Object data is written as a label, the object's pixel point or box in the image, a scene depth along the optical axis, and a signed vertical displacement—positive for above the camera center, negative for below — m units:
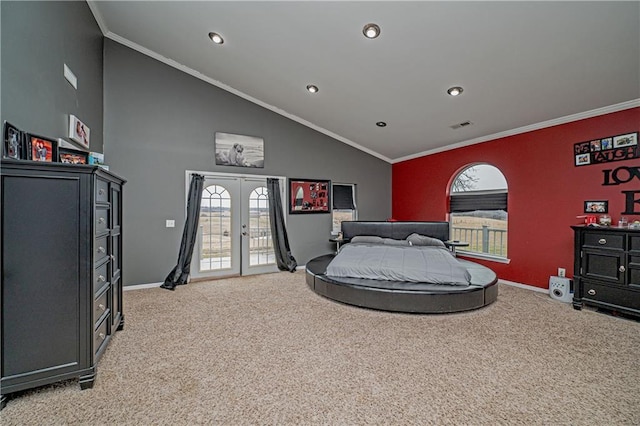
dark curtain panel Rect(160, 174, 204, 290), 4.72 -0.36
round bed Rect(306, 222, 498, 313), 3.31 -1.00
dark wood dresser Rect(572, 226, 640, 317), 3.13 -0.65
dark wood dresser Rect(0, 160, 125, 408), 1.69 -0.40
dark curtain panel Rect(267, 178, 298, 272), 5.59 -0.35
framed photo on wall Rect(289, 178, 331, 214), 5.90 +0.38
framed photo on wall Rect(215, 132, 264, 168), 5.21 +1.21
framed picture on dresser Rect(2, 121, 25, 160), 1.86 +0.48
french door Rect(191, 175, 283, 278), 5.08 -0.33
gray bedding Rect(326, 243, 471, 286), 3.54 -0.71
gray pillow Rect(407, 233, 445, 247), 4.99 -0.50
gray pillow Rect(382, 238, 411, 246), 5.22 -0.55
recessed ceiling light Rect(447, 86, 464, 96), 3.82 +1.73
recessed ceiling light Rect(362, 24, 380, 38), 3.02 +2.04
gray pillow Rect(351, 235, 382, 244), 5.30 -0.51
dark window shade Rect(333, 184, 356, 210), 6.52 +0.38
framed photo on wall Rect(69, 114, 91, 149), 3.11 +0.97
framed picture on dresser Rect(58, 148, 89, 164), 2.32 +0.49
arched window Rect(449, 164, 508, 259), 5.04 +0.07
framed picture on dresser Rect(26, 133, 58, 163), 2.04 +0.49
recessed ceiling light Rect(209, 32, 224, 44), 3.79 +2.44
